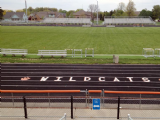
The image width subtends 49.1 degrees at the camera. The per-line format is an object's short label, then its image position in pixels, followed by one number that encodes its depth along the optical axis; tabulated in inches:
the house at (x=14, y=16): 4367.6
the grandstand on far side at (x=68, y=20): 3157.0
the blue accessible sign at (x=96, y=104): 286.7
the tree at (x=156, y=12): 3759.8
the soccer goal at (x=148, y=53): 805.1
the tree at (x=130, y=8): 3969.0
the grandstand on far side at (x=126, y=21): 3015.5
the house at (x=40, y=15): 4616.6
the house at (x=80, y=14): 4795.8
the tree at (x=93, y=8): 5034.5
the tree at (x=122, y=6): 4558.3
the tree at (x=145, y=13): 3700.8
